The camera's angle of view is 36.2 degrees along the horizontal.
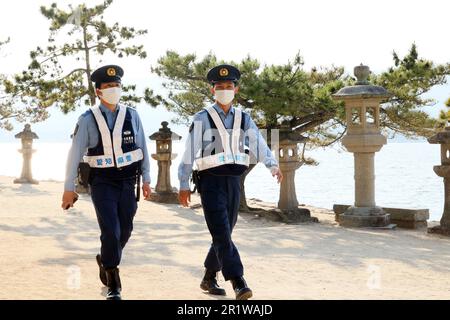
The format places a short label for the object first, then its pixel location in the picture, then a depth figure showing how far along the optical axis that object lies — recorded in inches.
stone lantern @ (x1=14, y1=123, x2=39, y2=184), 764.0
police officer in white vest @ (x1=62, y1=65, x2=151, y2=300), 201.5
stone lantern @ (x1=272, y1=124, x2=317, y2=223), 487.2
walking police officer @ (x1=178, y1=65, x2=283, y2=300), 200.4
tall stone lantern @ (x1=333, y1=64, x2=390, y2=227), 449.1
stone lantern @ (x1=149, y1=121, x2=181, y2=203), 587.2
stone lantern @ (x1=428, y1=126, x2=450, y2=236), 411.5
